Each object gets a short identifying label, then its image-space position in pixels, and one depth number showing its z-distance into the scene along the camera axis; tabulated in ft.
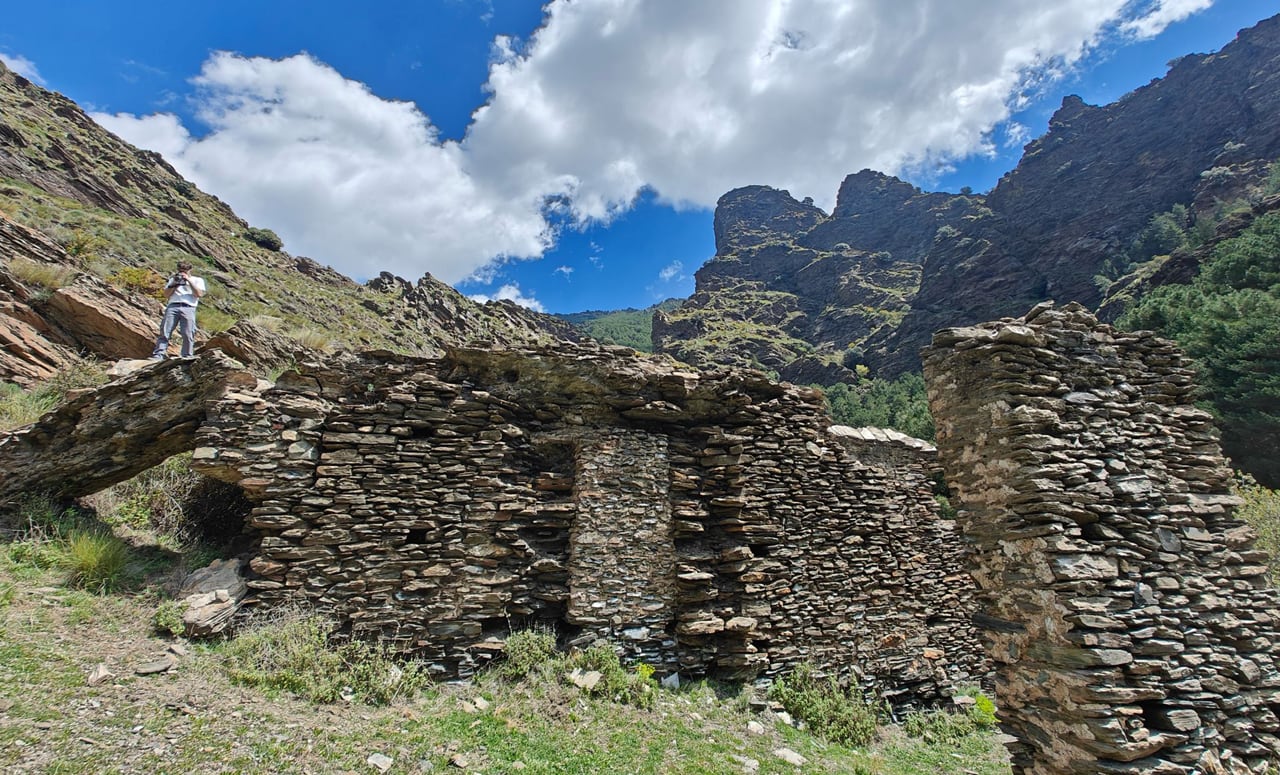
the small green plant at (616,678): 21.21
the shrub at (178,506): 22.82
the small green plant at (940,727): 25.54
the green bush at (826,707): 23.22
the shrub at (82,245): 46.16
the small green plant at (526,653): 21.20
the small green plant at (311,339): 41.39
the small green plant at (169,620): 17.48
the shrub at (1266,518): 41.37
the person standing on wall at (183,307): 28.07
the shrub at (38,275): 31.73
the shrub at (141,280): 42.60
